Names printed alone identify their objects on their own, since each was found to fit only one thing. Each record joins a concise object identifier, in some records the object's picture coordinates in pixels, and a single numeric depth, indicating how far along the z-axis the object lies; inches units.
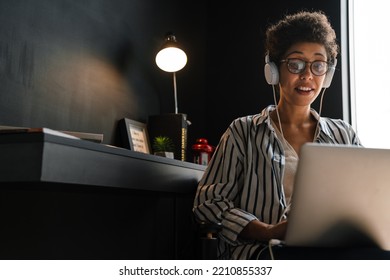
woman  60.5
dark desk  48.2
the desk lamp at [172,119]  103.0
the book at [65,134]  47.9
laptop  41.4
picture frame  94.7
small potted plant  99.4
